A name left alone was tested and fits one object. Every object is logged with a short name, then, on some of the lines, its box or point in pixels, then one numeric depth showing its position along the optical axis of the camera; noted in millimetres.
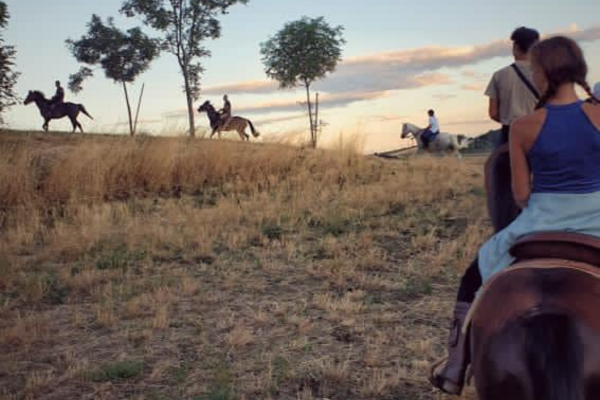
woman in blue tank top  2594
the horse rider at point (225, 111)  27625
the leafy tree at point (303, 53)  37531
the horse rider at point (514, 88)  5691
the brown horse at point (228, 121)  27141
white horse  25656
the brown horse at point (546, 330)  2285
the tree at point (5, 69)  19266
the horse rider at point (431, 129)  25484
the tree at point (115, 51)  34875
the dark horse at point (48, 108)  25406
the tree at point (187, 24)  33438
